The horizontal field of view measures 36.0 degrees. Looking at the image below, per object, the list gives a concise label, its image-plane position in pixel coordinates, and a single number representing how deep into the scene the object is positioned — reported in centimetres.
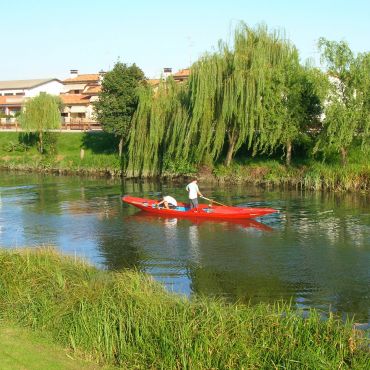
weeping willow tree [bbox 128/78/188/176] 3503
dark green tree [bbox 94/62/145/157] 3966
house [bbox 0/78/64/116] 7238
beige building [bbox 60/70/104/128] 6751
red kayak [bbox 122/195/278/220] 2194
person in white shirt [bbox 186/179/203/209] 2255
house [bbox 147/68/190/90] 3658
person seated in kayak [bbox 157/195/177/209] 2333
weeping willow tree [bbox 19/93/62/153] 4569
